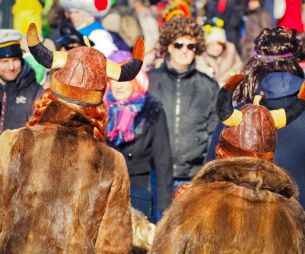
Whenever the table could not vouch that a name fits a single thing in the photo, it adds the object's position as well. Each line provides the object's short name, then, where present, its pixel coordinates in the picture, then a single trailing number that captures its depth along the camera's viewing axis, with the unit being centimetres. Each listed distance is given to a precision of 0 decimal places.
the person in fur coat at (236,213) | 806
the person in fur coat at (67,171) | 899
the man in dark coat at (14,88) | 1381
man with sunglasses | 1439
